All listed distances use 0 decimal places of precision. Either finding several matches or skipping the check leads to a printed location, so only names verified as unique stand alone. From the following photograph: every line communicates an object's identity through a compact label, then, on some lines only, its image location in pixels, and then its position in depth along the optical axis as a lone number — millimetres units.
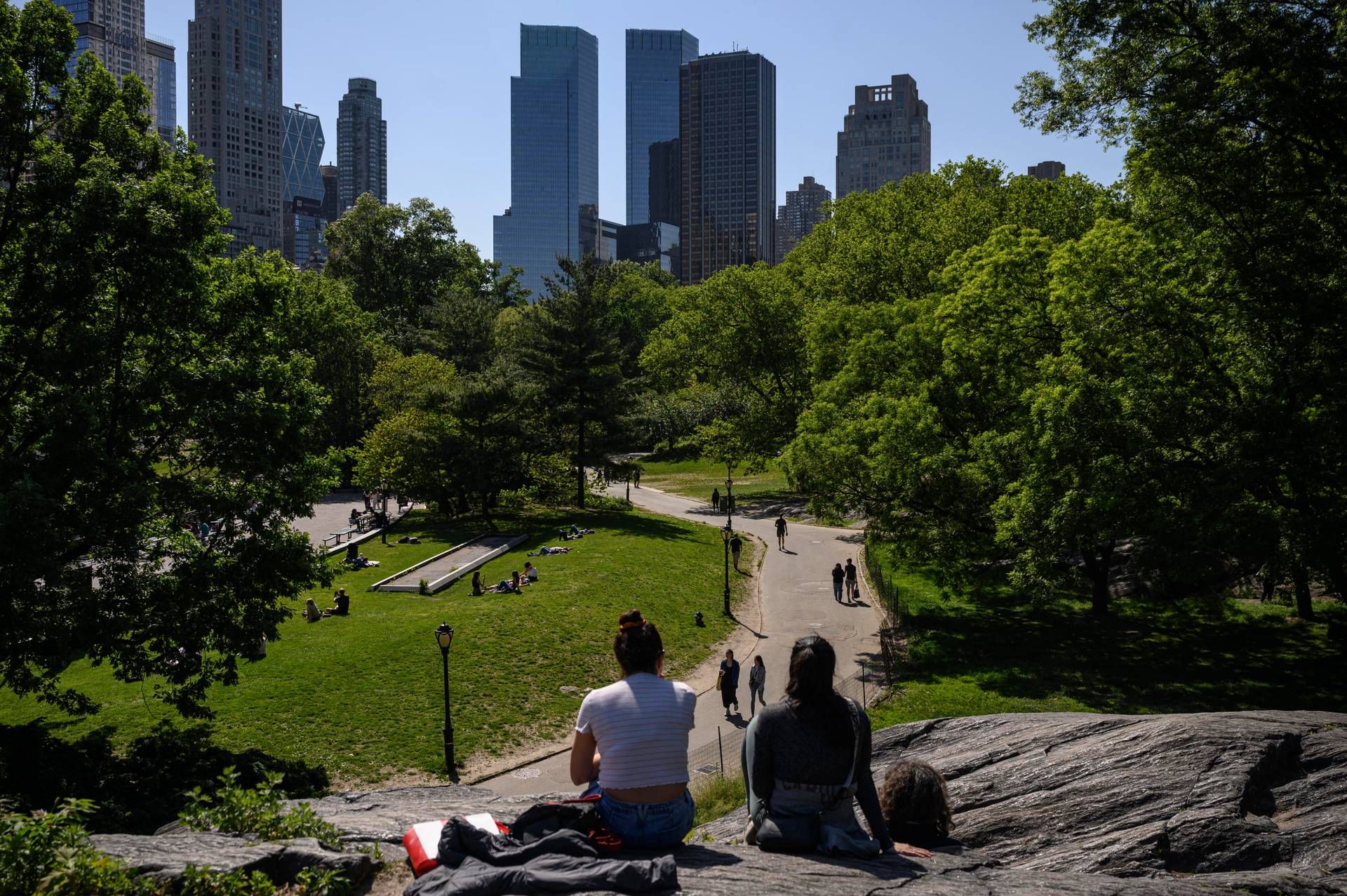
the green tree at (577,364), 47594
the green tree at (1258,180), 14750
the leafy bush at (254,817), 6949
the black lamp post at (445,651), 18547
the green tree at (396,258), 80812
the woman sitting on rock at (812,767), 5738
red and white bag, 5602
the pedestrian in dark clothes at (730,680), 21953
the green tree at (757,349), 51062
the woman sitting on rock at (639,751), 5754
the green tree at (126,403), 14133
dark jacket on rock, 4992
